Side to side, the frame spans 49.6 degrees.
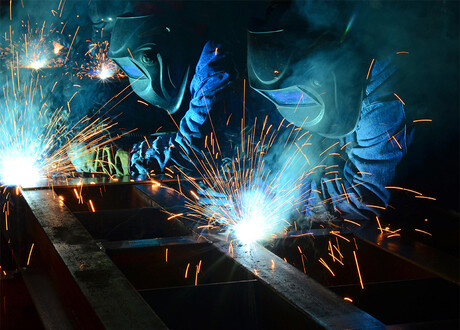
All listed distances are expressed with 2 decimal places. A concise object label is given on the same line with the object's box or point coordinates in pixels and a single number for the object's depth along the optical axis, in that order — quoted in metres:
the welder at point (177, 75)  4.51
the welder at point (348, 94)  2.94
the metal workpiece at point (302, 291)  1.69
